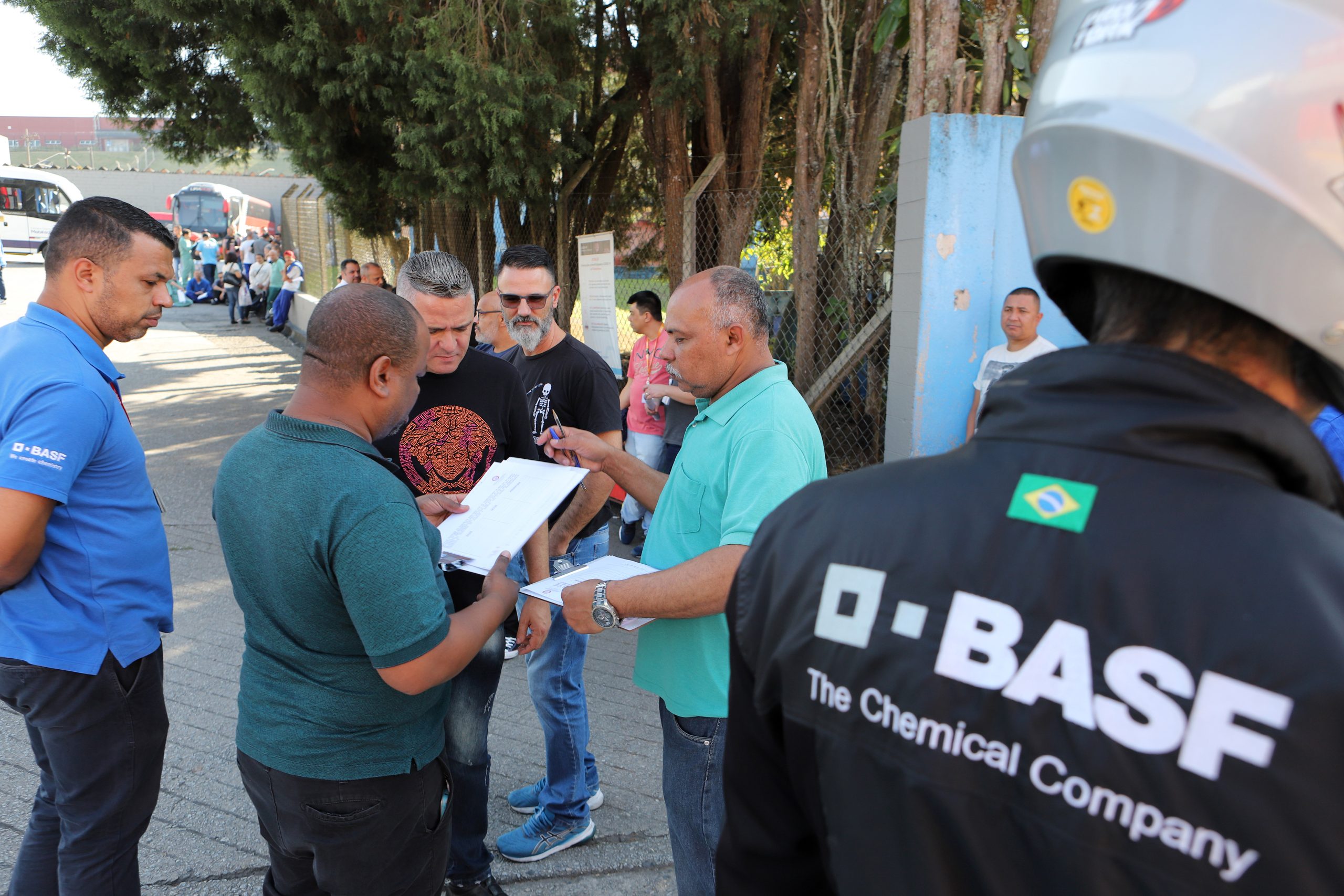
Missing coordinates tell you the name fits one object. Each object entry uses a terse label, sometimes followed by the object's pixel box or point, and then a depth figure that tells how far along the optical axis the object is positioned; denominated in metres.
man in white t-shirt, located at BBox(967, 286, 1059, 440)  5.17
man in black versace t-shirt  2.73
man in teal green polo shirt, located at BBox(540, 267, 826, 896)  2.00
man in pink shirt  6.66
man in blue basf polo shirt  2.08
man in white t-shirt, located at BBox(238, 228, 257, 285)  22.83
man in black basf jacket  0.68
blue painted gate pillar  5.31
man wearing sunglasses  3.11
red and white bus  33.94
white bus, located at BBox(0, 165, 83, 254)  29.67
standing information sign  7.56
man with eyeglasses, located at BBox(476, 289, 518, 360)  4.94
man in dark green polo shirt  1.72
